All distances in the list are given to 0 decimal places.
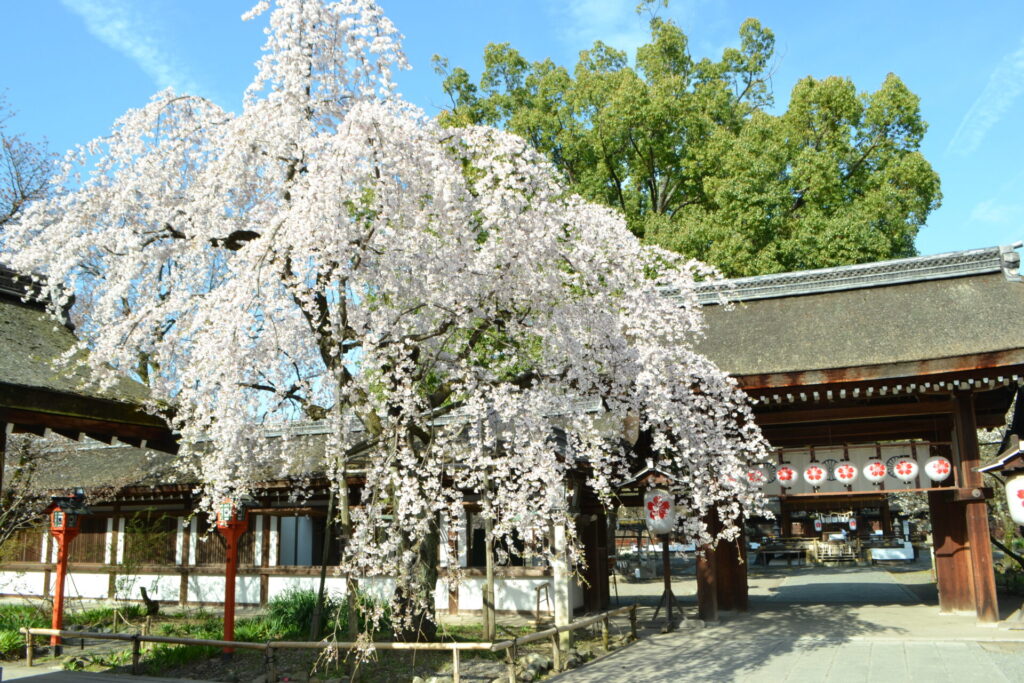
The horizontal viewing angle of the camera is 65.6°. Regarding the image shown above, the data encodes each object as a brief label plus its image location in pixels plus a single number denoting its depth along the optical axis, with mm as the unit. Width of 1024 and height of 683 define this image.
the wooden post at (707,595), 14703
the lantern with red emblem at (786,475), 13766
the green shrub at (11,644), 12414
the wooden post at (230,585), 12109
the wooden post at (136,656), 11375
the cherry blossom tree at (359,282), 9695
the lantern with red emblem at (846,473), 13578
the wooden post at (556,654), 10852
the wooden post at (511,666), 9812
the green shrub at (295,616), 13883
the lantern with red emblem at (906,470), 13367
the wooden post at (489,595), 11766
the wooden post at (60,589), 12367
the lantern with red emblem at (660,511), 13219
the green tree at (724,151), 24672
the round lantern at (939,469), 13188
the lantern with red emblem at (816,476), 13680
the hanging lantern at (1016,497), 11828
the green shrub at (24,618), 14164
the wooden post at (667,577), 14556
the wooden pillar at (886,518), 35403
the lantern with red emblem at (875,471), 13492
